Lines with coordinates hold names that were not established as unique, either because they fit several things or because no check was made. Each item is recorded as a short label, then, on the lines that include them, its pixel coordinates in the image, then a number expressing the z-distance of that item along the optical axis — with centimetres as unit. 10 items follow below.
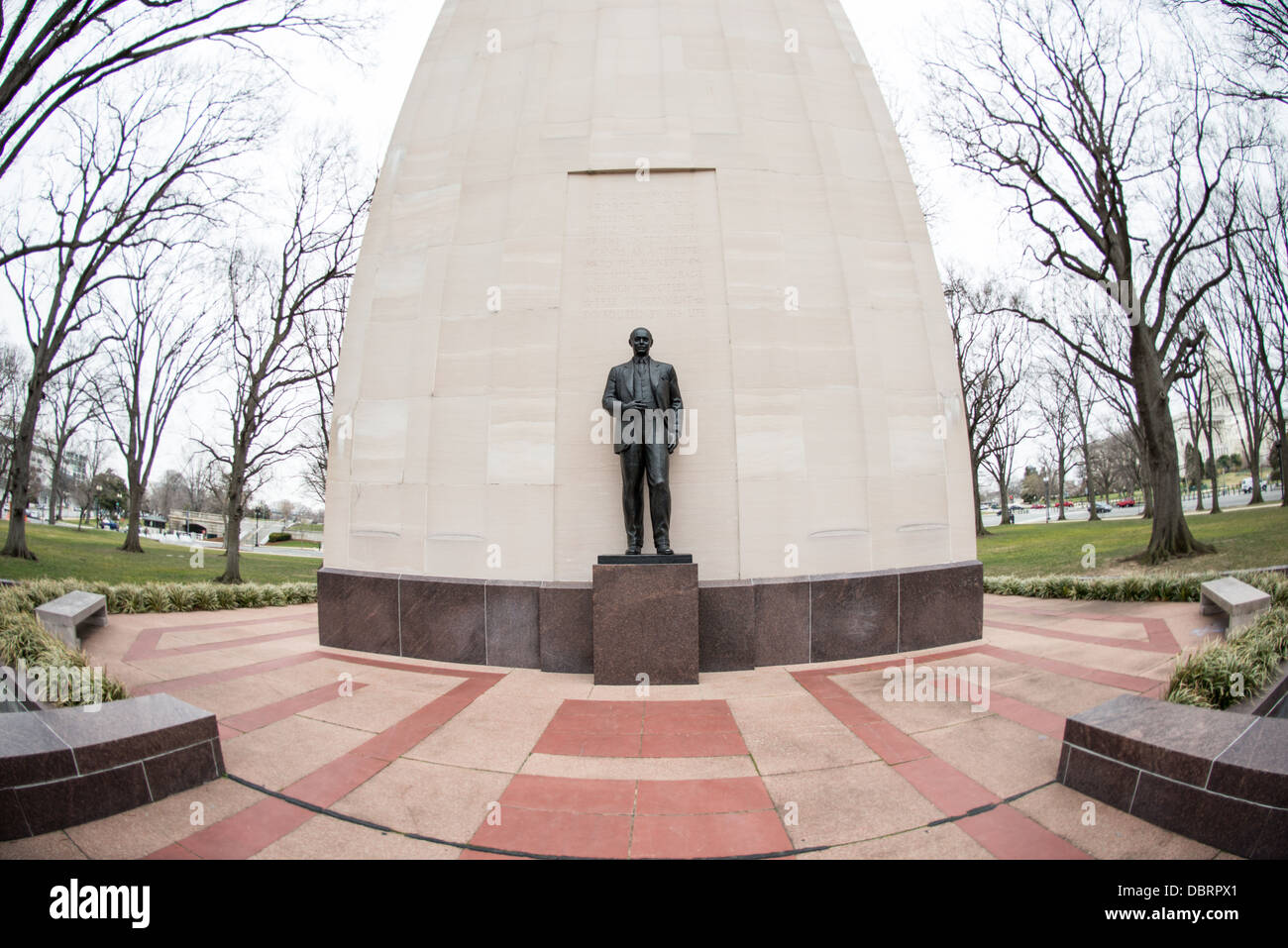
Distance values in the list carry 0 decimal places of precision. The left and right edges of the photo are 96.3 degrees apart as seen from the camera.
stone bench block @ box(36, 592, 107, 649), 881
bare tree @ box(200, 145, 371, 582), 2120
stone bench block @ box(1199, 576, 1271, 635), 837
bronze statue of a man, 741
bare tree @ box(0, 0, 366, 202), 1002
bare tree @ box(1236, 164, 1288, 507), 2217
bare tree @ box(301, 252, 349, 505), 2300
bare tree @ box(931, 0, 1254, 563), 1814
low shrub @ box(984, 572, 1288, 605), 1143
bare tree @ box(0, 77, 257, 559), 1767
